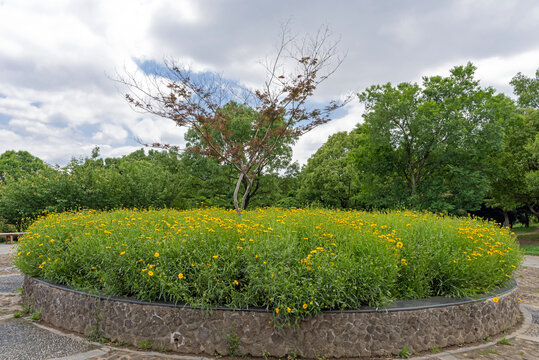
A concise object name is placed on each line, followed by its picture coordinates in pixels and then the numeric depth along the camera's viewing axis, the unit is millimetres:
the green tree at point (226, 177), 20219
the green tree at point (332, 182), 22922
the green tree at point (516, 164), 16766
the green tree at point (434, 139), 14141
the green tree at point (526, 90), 21703
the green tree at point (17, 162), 34844
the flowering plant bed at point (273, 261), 3590
